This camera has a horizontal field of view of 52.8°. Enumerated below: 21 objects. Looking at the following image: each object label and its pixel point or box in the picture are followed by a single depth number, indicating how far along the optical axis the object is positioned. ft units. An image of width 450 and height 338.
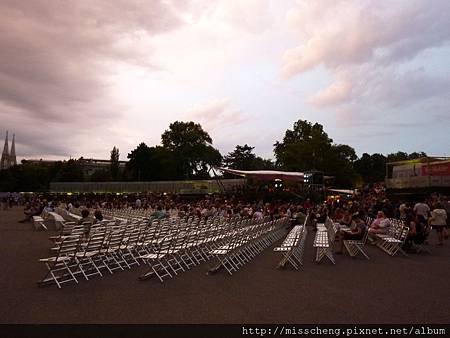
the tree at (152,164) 306.35
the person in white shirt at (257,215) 68.72
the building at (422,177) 115.67
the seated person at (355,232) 42.65
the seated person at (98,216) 63.19
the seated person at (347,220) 53.52
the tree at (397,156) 379.10
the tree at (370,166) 414.55
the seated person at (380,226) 46.11
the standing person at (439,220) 53.42
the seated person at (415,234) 44.29
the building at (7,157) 606.14
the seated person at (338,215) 69.99
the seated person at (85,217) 53.04
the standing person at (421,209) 58.02
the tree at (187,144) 317.59
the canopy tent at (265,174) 120.78
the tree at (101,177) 338.34
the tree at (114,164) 340.39
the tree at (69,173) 335.67
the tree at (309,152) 240.53
